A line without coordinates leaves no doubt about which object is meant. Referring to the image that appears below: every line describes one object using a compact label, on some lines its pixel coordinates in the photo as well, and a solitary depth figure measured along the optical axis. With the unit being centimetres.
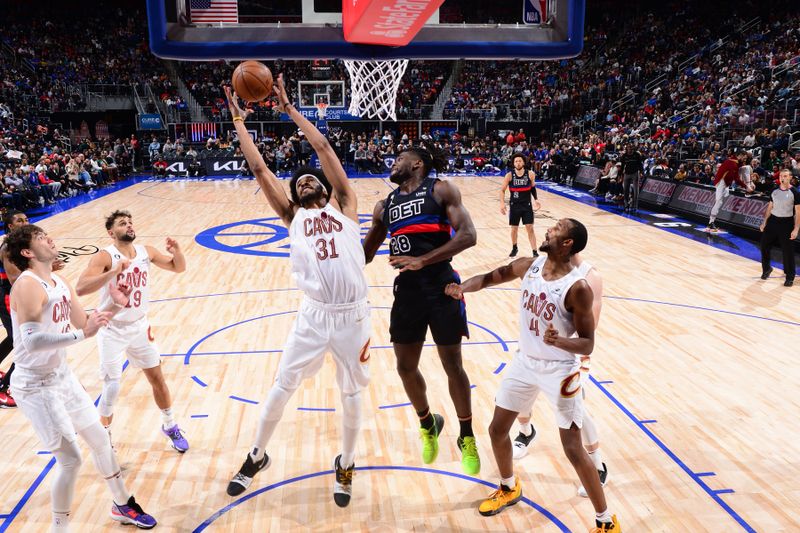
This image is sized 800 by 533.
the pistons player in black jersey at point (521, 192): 1074
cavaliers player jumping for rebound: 391
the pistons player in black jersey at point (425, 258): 426
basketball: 495
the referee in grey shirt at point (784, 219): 914
